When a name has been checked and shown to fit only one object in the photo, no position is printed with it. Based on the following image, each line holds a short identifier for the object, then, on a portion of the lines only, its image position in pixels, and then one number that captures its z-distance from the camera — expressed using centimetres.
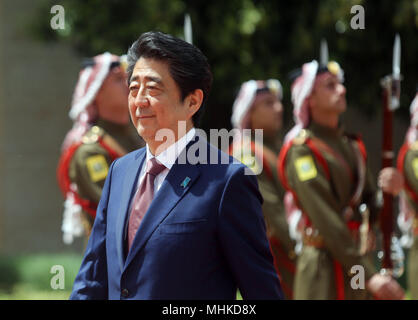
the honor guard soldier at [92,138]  1209
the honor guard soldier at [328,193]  1151
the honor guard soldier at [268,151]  1416
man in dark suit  615
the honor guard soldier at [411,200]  1568
